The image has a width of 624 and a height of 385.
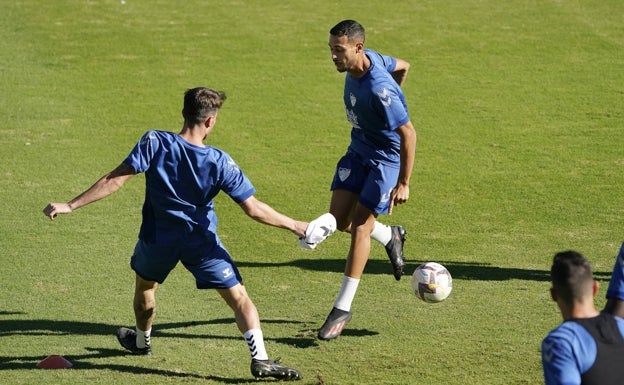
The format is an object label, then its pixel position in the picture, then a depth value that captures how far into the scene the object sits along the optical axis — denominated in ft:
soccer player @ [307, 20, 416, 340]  58.34
